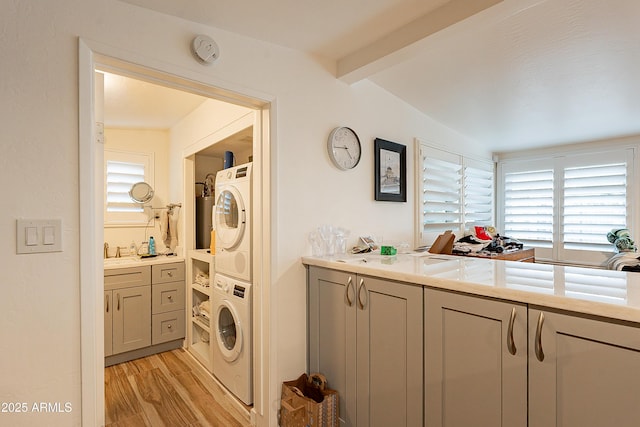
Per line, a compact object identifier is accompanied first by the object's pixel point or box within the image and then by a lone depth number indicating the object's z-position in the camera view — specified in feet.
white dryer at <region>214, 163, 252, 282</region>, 7.07
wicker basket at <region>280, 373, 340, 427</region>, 5.53
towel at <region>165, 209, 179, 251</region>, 11.52
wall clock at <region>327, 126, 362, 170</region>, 7.17
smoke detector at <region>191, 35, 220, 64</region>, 5.24
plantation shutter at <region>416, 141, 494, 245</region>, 9.88
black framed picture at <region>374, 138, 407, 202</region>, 8.25
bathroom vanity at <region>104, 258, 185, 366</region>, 9.10
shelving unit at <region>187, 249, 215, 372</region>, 9.43
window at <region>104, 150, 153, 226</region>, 10.93
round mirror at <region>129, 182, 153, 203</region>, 11.15
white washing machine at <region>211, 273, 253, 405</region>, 6.95
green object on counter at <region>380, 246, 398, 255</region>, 7.04
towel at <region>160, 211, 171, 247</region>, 11.39
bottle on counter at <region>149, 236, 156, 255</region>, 11.10
